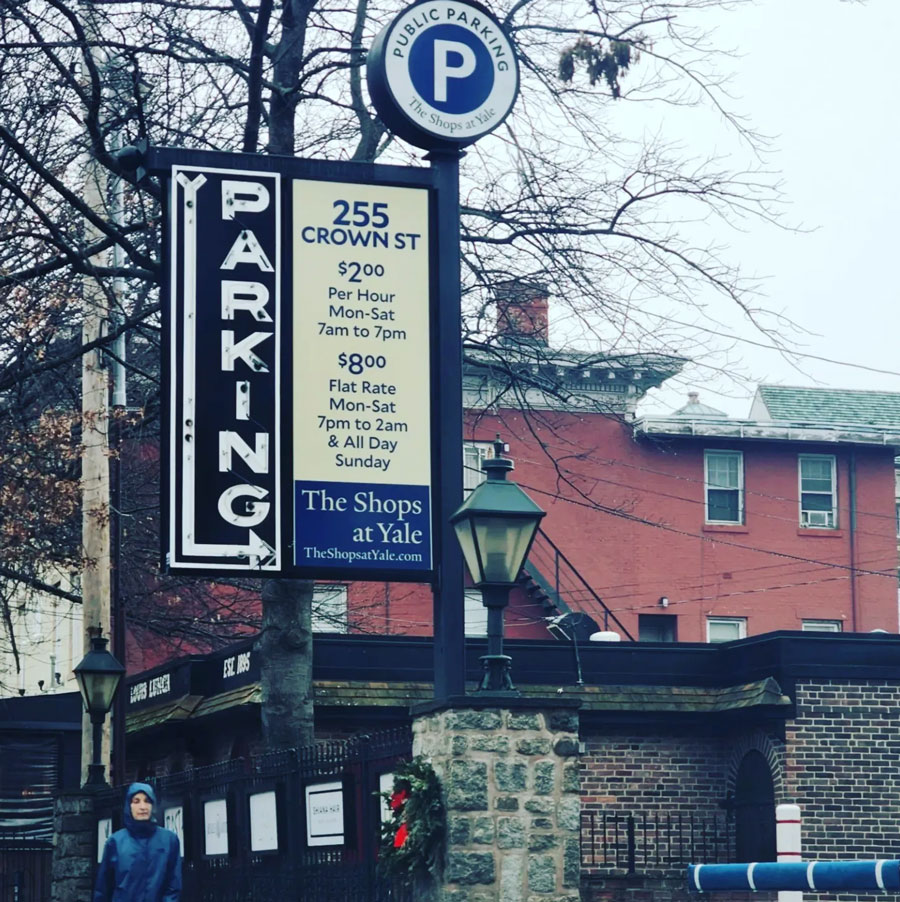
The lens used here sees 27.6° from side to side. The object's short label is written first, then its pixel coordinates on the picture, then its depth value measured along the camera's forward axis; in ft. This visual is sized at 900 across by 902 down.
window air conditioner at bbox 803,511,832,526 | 141.59
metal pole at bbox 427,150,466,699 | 36.63
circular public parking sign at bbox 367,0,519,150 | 39.63
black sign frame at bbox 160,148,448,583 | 36.32
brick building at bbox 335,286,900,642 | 134.72
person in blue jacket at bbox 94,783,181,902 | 38.01
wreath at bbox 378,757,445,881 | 33.63
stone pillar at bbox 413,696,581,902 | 33.35
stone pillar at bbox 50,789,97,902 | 64.54
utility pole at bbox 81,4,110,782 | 67.87
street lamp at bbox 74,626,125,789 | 64.44
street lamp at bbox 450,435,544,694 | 33.63
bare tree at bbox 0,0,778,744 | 53.83
